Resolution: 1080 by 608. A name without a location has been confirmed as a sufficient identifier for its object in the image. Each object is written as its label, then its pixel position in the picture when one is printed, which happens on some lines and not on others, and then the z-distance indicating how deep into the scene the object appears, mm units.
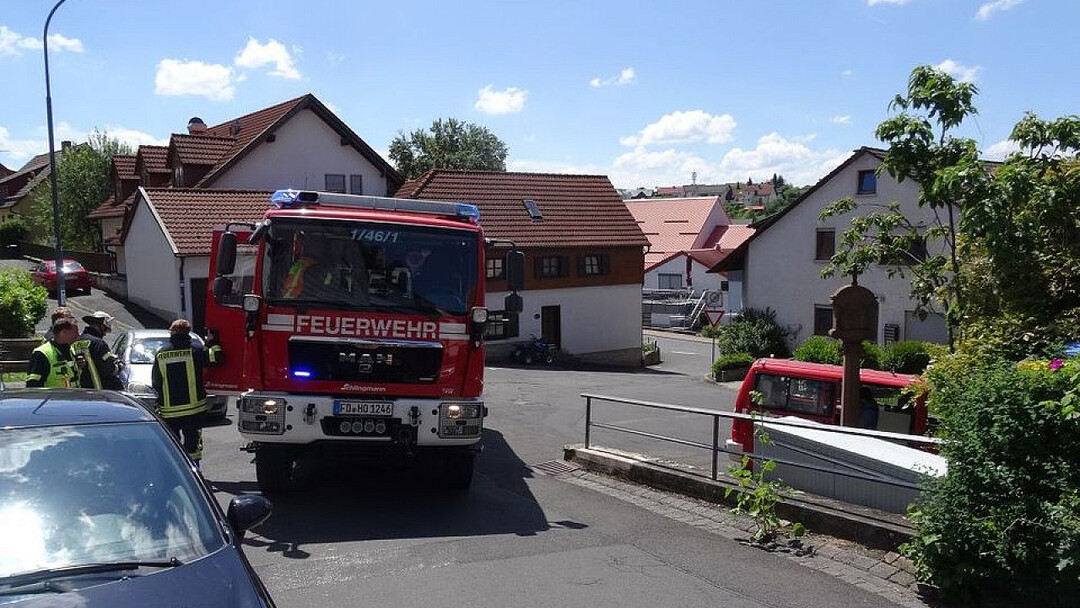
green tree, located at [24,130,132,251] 49156
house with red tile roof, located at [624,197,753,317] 61562
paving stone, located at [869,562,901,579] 6367
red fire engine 8359
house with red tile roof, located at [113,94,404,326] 27953
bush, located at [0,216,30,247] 60781
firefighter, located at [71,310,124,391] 9242
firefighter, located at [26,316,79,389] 8555
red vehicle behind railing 11938
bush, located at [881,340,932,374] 27188
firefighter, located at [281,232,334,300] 8477
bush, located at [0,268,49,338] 20578
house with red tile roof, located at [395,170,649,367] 35844
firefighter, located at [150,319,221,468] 9023
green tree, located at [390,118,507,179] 76125
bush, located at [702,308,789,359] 34312
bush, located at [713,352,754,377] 31438
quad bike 33750
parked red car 34750
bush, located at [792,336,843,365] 27469
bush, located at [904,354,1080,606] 5215
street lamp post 23438
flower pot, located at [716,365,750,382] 31391
